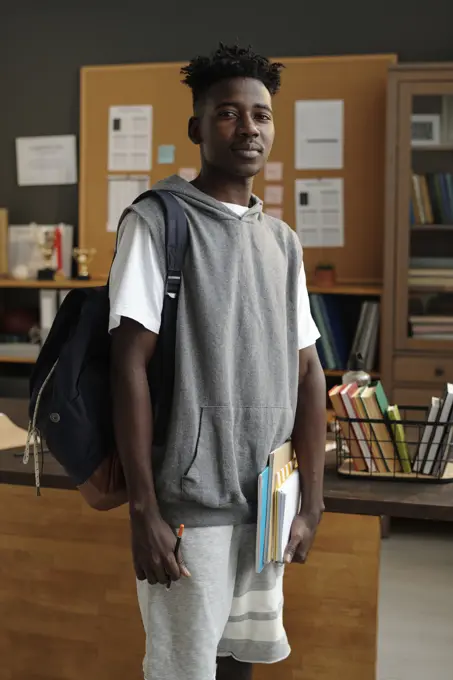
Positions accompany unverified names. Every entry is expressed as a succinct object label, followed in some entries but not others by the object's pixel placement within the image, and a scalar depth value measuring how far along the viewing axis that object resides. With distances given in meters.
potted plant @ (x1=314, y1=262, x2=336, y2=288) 4.07
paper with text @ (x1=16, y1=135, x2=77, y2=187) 4.57
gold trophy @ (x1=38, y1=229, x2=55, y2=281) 4.39
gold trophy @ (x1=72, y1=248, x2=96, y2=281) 4.38
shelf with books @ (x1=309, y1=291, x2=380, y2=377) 3.99
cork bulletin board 4.16
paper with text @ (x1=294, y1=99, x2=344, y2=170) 4.19
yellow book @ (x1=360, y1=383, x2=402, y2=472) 1.81
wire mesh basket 1.79
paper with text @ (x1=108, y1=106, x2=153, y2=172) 4.43
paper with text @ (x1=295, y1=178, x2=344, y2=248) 4.23
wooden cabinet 3.79
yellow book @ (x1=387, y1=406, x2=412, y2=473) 1.81
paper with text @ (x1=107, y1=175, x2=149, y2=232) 4.47
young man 1.28
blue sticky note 4.40
